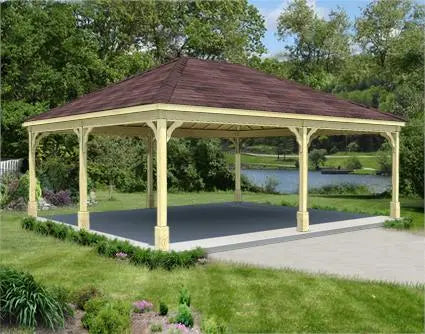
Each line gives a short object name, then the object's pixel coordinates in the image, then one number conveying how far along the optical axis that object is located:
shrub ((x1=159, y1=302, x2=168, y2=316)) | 6.83
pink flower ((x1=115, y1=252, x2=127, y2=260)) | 10.78
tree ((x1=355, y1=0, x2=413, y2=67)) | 43.81
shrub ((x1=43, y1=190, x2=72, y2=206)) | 20.81
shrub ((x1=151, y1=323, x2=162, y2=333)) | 6.30
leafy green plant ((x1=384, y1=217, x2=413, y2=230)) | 15.45
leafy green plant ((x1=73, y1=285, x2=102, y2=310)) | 7.11
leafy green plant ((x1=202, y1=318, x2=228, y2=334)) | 5.88
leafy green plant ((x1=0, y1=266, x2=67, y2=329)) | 6.27
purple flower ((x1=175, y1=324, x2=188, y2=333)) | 6.18
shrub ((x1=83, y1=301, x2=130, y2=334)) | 6.12
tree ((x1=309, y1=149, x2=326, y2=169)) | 62.97
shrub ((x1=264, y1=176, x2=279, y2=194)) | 32.50
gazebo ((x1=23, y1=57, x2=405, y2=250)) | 11.26
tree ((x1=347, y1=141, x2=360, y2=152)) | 75.18
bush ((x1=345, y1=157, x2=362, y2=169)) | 64.56
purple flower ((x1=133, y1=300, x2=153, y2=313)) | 6.94
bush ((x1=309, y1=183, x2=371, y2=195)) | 31.89
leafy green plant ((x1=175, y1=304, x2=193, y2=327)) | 6.43
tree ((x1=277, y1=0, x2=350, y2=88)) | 45.62
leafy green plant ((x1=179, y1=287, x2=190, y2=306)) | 6.71
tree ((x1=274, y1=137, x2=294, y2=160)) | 70.69
